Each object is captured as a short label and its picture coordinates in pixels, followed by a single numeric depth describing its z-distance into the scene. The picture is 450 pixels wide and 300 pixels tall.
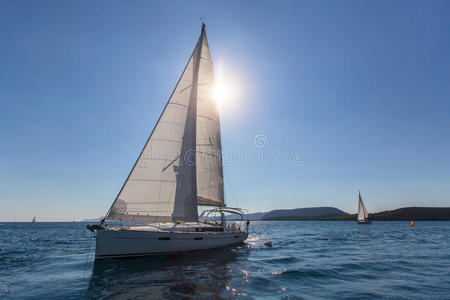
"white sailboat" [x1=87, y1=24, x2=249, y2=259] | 15.71
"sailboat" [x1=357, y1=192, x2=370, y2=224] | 78.94
